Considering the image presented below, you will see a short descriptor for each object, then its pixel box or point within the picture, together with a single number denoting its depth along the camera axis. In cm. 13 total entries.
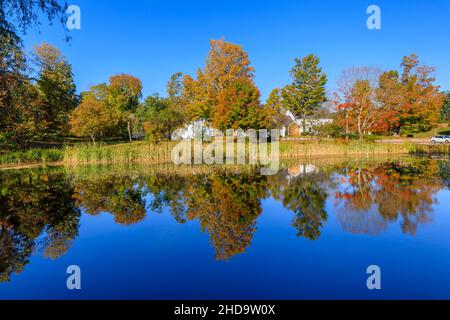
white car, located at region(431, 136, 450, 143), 3771
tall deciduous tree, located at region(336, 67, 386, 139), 3441
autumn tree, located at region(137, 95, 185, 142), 2832
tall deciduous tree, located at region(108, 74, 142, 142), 4441
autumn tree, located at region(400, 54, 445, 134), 3922
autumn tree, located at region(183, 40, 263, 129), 3450
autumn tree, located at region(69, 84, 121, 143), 3077
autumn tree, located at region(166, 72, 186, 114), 5497
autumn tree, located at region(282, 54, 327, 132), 4044
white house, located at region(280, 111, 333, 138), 4602
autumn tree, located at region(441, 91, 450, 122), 7131
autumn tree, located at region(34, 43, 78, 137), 3064
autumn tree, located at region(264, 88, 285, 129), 4353
